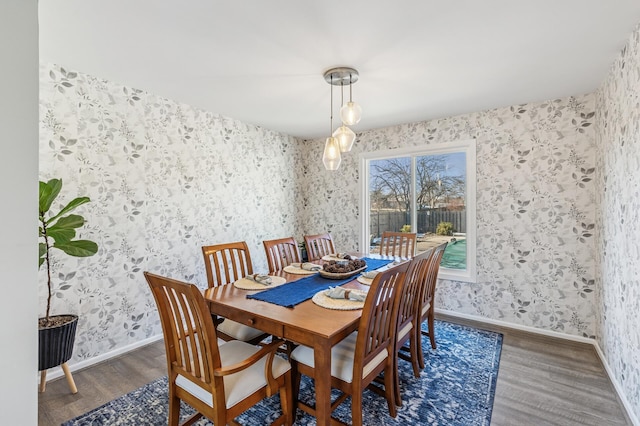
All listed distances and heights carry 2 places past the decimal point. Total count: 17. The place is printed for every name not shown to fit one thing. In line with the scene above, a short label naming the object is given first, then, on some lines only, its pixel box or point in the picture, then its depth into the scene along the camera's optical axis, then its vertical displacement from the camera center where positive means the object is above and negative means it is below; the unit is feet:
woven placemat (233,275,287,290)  6.81 -1.66
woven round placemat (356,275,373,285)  7.22 -1.65
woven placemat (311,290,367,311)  5.55 -1.73
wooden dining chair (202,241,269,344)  6.96 -1.75
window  11.51 +0.65
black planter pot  6.16 -2.78
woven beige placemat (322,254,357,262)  9.56 -1.45
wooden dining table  4.63 -1.83
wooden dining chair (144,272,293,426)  4.30 -2.54
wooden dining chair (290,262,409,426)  4.95 -2.61
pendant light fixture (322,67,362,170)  7.49 +2.53
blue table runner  5.97 -1.71
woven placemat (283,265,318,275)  8.14 -1.60
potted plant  6.13 -0.76
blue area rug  6.02 -4.16
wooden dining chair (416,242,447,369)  7.76 -2.33
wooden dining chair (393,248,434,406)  6.24 -2.27
